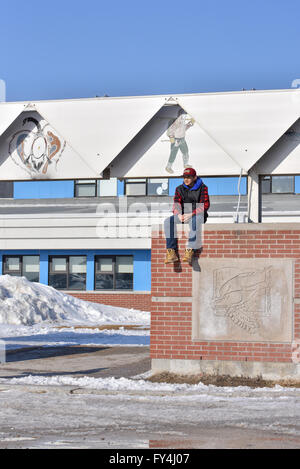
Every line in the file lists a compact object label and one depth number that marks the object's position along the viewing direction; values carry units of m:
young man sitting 11.68
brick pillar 11.59
